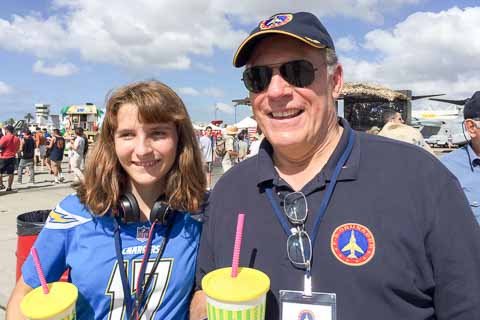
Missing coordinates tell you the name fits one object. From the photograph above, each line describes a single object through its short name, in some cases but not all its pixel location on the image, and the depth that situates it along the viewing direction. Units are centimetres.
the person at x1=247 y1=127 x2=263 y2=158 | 837
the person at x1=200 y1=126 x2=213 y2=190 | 1193
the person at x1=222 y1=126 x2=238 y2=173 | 1299
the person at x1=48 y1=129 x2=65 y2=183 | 1291
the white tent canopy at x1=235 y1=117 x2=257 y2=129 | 2730
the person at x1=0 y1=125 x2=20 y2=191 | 1163
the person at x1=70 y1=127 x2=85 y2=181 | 1216
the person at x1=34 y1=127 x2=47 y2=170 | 1789
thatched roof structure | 1096
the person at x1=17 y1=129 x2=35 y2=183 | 1248
